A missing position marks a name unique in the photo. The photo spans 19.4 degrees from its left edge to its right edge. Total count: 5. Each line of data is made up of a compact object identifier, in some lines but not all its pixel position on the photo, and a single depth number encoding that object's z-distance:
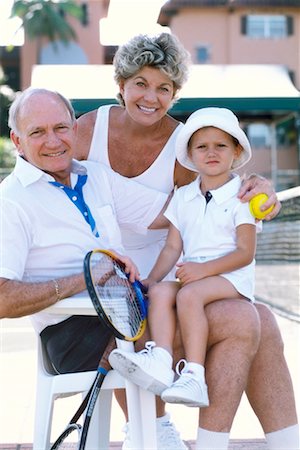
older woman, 2.54
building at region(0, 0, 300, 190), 27.76
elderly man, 2.54
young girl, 2.48
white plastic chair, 2.59
